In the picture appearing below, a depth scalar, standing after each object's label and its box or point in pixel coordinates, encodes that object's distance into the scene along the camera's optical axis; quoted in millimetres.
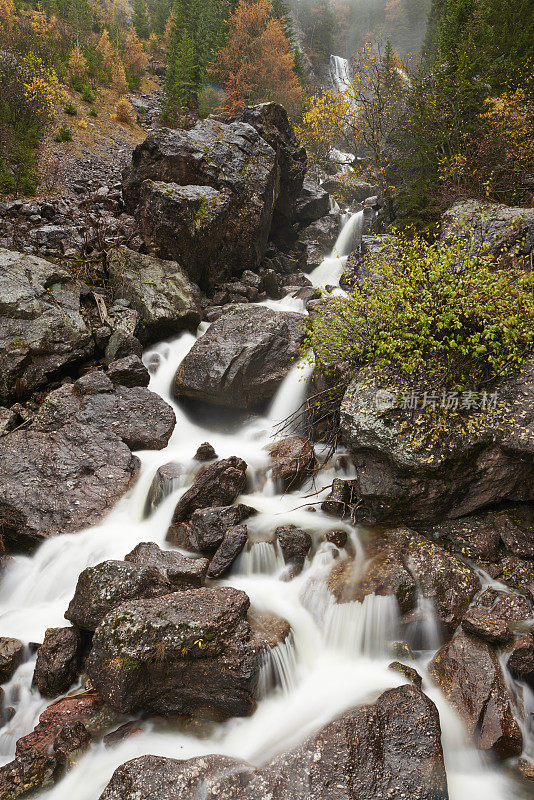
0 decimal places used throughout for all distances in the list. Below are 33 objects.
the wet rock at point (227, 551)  6324
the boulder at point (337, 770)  3457
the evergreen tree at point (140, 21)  41625
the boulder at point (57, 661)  5031
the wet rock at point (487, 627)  4766
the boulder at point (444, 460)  6066
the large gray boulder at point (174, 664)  4496
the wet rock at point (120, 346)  10812
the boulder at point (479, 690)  4195
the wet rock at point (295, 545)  6410
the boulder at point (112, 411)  9023
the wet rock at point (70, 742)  4168
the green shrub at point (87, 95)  26922
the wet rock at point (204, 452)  8734
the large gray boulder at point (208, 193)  13789
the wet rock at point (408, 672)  4719
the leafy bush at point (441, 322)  5910
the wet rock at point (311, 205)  22391
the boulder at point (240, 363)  10508
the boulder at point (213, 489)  7406
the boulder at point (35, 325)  9344
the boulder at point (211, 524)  6676
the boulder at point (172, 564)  5965
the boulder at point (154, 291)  12234
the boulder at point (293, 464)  7965
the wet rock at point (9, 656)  5152
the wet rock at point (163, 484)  7973
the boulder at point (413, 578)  5402
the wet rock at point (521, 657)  4590
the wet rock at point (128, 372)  10109
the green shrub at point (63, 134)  21109
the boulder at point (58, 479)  7297
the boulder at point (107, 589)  5328
